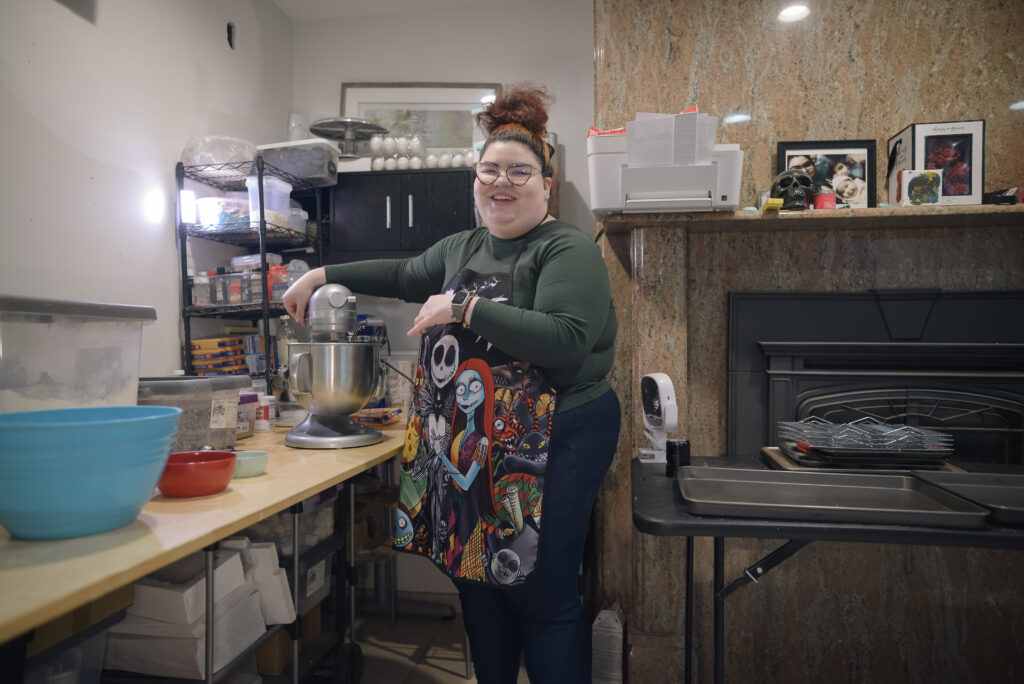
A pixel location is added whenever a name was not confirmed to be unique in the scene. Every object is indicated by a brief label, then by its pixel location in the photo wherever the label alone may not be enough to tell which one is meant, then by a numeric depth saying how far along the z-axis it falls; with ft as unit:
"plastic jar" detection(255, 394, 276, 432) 6.34
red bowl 3.52
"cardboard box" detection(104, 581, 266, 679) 4.19
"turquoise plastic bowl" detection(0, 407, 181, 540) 2.52
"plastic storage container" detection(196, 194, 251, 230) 7.43
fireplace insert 6.02
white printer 5.36
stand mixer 5.13
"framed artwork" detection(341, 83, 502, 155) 9.64
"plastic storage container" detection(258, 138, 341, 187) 8.10
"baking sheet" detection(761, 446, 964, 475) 4.99
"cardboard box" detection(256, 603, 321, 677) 6.12
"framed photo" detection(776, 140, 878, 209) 6.24
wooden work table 2.21
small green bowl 4.19
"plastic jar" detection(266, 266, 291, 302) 7.84
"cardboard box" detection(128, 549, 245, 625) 4.17
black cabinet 8.69
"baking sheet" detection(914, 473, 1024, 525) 3.81
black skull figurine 5.76
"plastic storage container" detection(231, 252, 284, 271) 7.82
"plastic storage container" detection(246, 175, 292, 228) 7.55
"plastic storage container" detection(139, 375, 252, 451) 4.88
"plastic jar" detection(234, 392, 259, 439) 5.77
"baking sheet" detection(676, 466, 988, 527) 3.84
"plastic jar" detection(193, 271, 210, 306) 7.58
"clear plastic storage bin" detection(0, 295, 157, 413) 3.51
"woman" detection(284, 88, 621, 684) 4.07
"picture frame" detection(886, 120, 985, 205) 5.75
